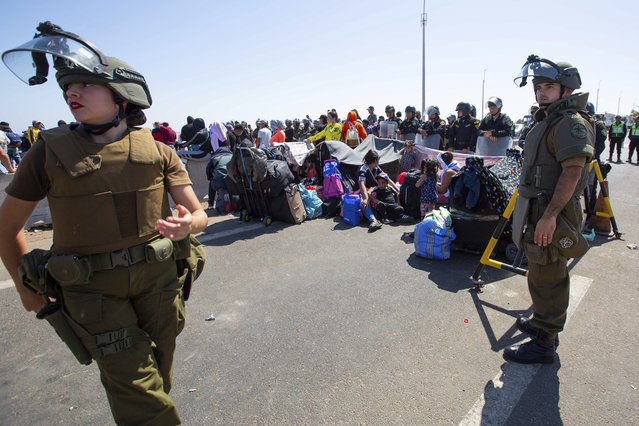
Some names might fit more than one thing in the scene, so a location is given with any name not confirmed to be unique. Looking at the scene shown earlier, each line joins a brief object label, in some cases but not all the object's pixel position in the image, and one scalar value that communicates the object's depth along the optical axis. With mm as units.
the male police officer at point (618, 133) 14445
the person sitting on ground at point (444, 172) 6195
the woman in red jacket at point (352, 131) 10320
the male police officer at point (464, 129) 9180
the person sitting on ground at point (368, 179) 6746
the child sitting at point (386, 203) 6805
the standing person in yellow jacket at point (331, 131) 10383
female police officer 1630
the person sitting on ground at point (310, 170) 8703
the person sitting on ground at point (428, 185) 6652
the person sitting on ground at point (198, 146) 9656
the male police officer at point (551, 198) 2516
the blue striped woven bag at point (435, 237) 4785
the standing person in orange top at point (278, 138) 10922
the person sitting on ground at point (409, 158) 8906
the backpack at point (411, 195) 6816
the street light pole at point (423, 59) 24344
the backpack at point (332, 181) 7590
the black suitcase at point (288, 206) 6945
